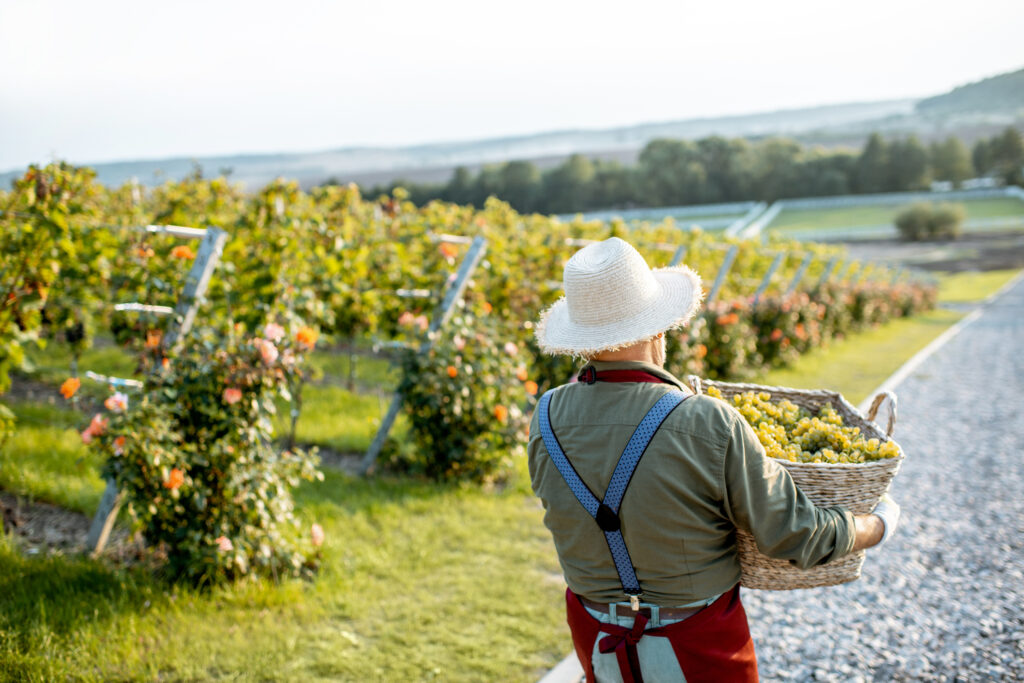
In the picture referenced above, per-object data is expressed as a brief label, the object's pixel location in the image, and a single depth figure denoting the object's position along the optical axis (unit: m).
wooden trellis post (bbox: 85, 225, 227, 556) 3.61
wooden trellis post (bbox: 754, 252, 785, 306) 11.90
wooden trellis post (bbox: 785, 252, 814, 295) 13.26
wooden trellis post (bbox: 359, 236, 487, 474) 5.27
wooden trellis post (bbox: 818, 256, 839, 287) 14.84
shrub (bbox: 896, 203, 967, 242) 47.12
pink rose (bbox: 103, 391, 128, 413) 3.19
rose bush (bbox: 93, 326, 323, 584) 3.23
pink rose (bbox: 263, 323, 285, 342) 3.60
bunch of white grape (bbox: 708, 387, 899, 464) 2.05
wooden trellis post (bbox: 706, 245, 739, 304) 9.54
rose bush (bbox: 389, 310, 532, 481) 5.10
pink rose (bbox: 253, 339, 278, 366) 3.47
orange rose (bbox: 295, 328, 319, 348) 3.87
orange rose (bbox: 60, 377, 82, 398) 3.35
